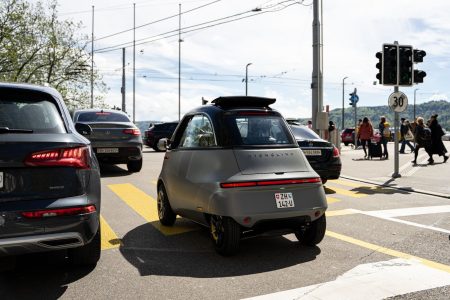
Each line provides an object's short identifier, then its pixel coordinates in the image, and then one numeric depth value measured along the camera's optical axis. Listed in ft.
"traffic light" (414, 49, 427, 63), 42.50
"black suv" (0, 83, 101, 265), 11.73
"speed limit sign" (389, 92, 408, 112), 41.73
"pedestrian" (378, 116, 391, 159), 67.26
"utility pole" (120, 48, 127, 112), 166.30
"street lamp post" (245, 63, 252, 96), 185.59
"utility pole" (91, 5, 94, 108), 115.44
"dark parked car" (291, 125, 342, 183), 31.63
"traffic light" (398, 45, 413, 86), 42.19
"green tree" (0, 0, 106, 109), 96.68
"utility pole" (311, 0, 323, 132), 54.44
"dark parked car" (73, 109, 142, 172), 40.57
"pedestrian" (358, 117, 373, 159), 66.59
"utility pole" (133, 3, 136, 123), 153.48
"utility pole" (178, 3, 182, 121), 183.32
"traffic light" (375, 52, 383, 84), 41.93
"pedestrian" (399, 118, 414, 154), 75.51
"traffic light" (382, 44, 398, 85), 41.88
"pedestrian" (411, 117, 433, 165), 57.06
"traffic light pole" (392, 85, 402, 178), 41.78
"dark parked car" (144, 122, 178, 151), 85.35
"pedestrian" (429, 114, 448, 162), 58.08
